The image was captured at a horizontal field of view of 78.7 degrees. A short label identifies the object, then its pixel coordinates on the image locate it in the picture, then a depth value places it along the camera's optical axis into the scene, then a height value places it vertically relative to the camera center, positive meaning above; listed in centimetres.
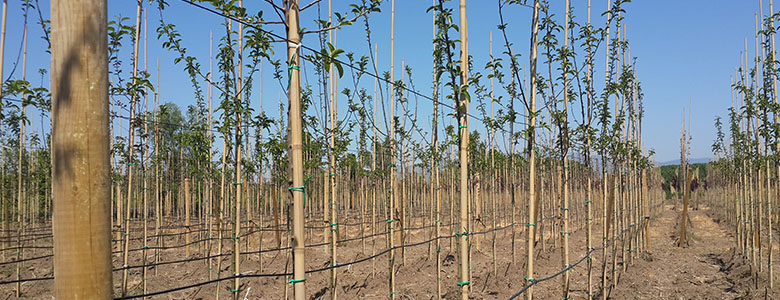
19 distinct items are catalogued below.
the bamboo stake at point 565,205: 550 -47
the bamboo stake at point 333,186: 602 -27
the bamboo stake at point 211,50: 846 +213
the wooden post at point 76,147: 154 +8
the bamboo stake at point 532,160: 464 +5
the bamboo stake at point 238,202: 486 -34
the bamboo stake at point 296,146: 267 +13
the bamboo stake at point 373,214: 738 -117
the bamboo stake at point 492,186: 1125 -62
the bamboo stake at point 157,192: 910 -40
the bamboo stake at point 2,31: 588 +179
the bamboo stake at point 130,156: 566 +21
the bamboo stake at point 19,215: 838 -96
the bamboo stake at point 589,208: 620 -57
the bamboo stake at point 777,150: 802 +5
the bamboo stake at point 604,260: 692 -144
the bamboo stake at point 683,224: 1307 -177
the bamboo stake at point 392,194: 637 -41
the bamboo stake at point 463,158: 362 +7
